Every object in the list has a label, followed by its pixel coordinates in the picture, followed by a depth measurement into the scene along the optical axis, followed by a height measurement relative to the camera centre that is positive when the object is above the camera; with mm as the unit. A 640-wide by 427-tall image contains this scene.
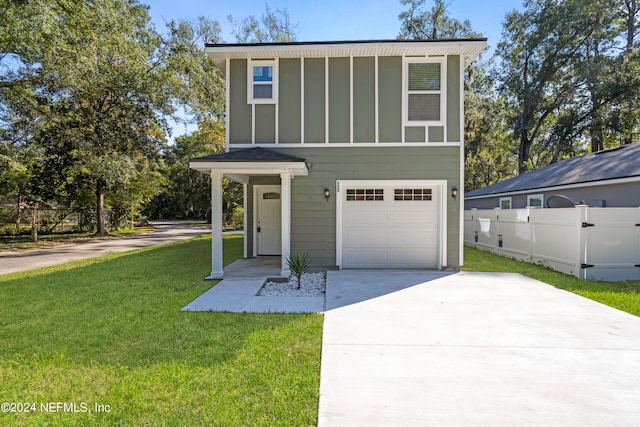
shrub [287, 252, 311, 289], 6033 -1012
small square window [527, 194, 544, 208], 11344 +583
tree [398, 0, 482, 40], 18688 +11827
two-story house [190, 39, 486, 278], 7562 +1850
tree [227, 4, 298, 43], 18188 +11091
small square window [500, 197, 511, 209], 13413 +573
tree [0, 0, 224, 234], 9180 +5073
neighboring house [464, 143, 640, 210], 8367 +1034
